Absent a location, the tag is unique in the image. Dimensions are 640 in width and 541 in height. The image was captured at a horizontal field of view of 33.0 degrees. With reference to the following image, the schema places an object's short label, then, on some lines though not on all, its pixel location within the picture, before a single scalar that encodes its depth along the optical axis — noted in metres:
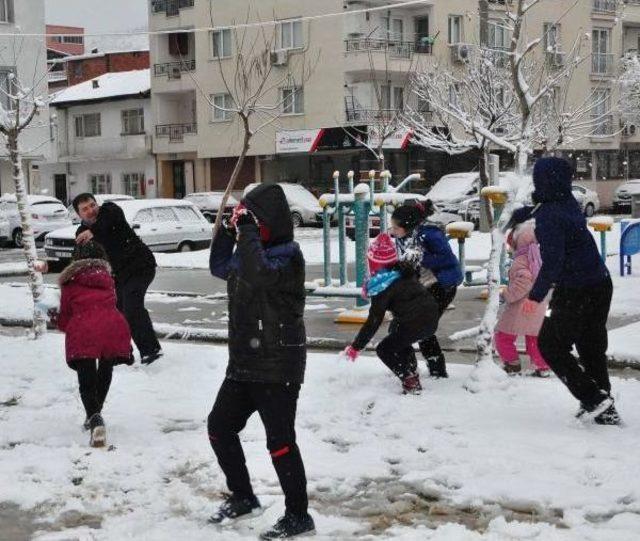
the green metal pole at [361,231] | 11.49
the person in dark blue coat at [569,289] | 6.52
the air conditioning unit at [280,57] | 43.12
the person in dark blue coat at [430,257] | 8.00
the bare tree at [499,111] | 8.23
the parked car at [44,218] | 27.89
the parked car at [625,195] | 41.91
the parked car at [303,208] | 35.28
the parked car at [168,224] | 22.61
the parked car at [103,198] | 29.92
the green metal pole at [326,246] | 12.62
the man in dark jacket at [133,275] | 8.89
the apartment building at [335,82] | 41.66
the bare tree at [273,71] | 42.16
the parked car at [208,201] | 36.88
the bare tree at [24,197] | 10.55
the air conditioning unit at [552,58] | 26.23
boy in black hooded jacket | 4.80
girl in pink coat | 8.26
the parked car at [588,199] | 37.06
